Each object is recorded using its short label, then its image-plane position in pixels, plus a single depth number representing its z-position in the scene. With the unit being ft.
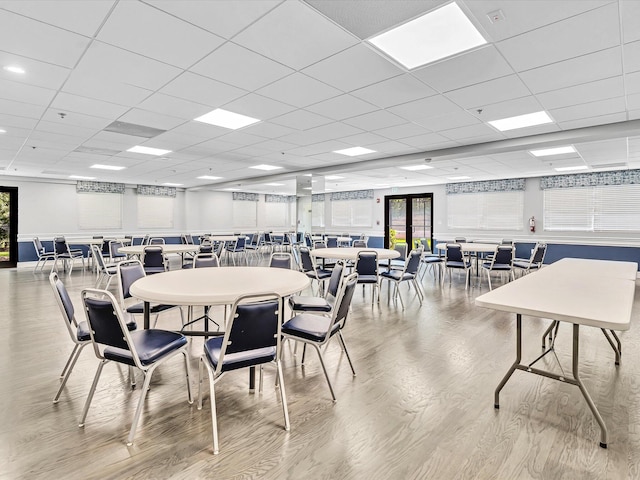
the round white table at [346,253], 16.43
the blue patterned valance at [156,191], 39.01
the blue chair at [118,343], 5.98
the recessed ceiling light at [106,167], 25.90
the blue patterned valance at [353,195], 43.86
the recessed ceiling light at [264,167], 26.40
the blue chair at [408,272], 16.25
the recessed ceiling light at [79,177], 31.71
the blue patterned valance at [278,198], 50.90
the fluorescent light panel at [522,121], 13.76
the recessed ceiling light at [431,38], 7.39
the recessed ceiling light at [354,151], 20.24
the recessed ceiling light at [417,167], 25.31
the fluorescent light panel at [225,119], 13.88
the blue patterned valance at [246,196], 47.00
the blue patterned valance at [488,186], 31.91
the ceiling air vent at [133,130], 15.38
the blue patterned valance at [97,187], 34.89
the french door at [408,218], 38.96
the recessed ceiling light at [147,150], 20.06
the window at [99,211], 35.45
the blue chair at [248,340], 5.80
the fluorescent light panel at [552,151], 19.17
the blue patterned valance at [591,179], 26.56
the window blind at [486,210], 32.32
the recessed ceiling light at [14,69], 9.53
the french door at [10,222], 31.91
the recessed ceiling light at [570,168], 25.12
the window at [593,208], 26.86
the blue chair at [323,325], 7.48
